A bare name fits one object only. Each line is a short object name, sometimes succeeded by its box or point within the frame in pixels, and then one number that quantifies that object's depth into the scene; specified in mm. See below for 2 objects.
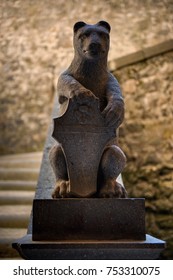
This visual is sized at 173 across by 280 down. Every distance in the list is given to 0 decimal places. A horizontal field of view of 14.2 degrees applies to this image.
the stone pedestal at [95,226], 2708
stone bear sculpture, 2858
